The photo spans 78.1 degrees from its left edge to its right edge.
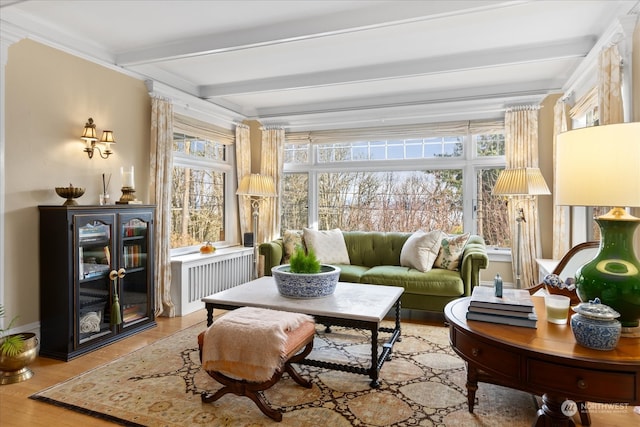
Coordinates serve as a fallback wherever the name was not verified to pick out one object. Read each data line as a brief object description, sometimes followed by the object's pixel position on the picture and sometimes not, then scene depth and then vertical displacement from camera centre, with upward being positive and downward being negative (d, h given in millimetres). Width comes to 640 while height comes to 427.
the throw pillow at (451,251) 4168 -447
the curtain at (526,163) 4445 +526
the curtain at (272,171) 5570 +546
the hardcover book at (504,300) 1622 -399
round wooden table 1229 -515
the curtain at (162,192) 4004 +181
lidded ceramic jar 1302 -393
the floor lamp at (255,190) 5082 +257
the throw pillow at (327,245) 4727 -432
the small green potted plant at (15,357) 2557 -969
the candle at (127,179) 3596 +281
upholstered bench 2084 -771
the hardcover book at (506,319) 1570 -448
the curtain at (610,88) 2686 +846
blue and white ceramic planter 2867 -543
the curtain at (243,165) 5512 +639
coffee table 2523 -660
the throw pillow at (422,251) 4188 -447
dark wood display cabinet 2965 -535
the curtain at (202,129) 4504 +993
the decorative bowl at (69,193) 3070 +131
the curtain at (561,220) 4113 -111
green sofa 3881 -665
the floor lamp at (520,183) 3846 +262
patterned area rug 2146 -1135
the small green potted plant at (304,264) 2936 -405
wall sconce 3369 +630
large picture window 4906 +338
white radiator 4180 -754
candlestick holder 3557 +125
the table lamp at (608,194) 1333 +56
